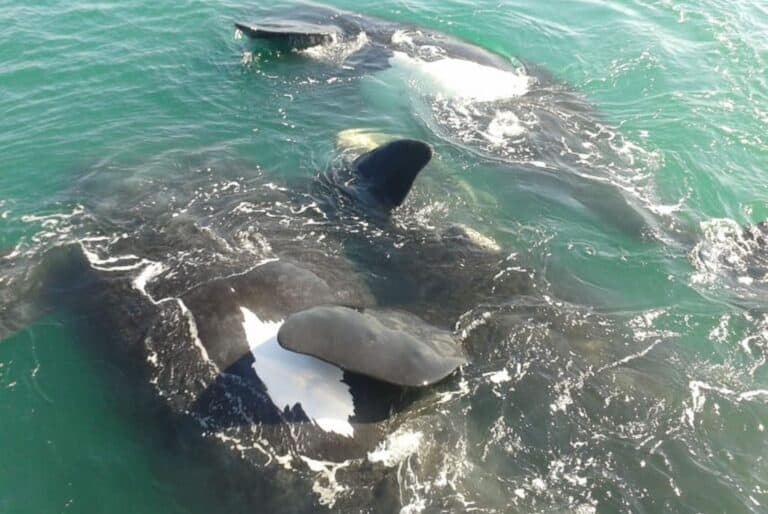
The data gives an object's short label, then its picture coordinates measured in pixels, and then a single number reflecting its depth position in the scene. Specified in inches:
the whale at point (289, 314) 269.6
